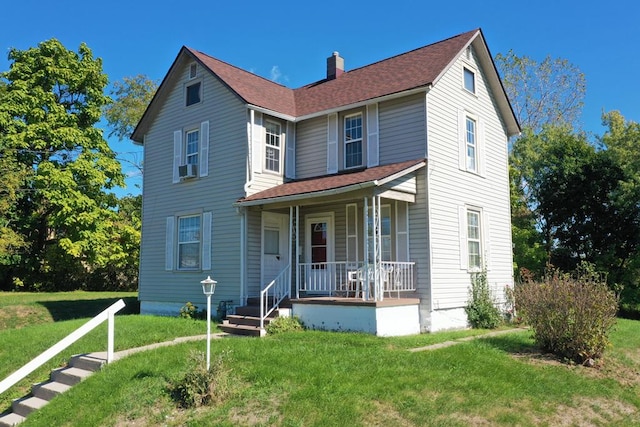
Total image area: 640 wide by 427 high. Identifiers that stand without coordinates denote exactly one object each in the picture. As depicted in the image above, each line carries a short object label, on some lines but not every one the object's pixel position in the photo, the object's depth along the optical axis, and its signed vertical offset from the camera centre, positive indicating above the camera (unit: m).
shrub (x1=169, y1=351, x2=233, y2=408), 7.45 -1.62
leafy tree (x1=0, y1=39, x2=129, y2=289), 24.80 +5.25
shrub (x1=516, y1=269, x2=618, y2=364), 9.53 -0.86
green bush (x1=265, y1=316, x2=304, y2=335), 12.25 -1.27
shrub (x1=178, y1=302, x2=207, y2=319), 15.39 -1.21
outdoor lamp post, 8.16 -0.25
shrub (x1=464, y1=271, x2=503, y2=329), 14.46 -1.03
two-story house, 13.16 +2.31
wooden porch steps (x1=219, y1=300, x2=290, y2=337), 12.46 -1.24
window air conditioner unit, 16.58 +3.12
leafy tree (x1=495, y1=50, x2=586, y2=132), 32.44 +10.68
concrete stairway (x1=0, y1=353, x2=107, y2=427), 8.82 -1.97
